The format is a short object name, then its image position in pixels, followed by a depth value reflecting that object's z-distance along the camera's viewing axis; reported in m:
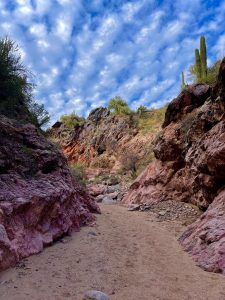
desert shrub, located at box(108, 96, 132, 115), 21.51
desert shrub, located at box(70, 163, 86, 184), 15.38
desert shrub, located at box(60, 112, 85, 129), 24.19
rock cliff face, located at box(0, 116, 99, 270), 3.49
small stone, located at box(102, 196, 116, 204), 10.35
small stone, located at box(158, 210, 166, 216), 7.20
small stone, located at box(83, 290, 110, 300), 2.75
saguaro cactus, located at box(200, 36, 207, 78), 12.99
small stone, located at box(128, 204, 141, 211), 8.22
